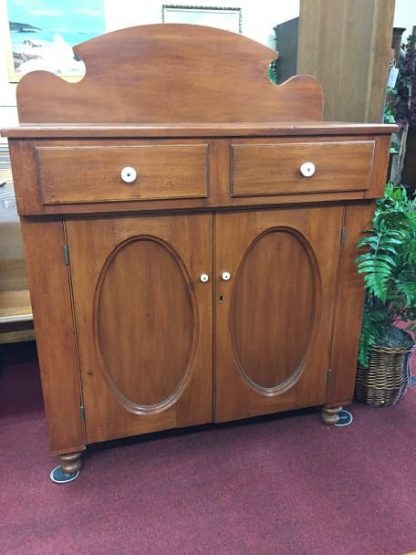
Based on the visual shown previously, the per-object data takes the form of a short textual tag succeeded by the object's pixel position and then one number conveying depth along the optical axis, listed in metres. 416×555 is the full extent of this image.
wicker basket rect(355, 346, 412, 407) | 1.48
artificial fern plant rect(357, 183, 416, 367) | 1.21
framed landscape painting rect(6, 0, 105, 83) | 2.13
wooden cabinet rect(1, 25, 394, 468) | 1.03
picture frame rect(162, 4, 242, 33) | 2.30
